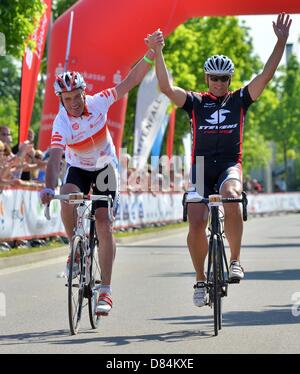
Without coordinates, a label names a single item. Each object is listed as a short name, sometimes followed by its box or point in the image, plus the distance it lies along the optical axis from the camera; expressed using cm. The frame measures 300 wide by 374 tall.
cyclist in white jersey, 1416
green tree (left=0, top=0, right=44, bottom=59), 2980
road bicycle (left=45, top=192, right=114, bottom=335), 1354
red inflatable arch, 3146
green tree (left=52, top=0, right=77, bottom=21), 5895
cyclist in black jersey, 1420
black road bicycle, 1363
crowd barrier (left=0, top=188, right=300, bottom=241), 2770
